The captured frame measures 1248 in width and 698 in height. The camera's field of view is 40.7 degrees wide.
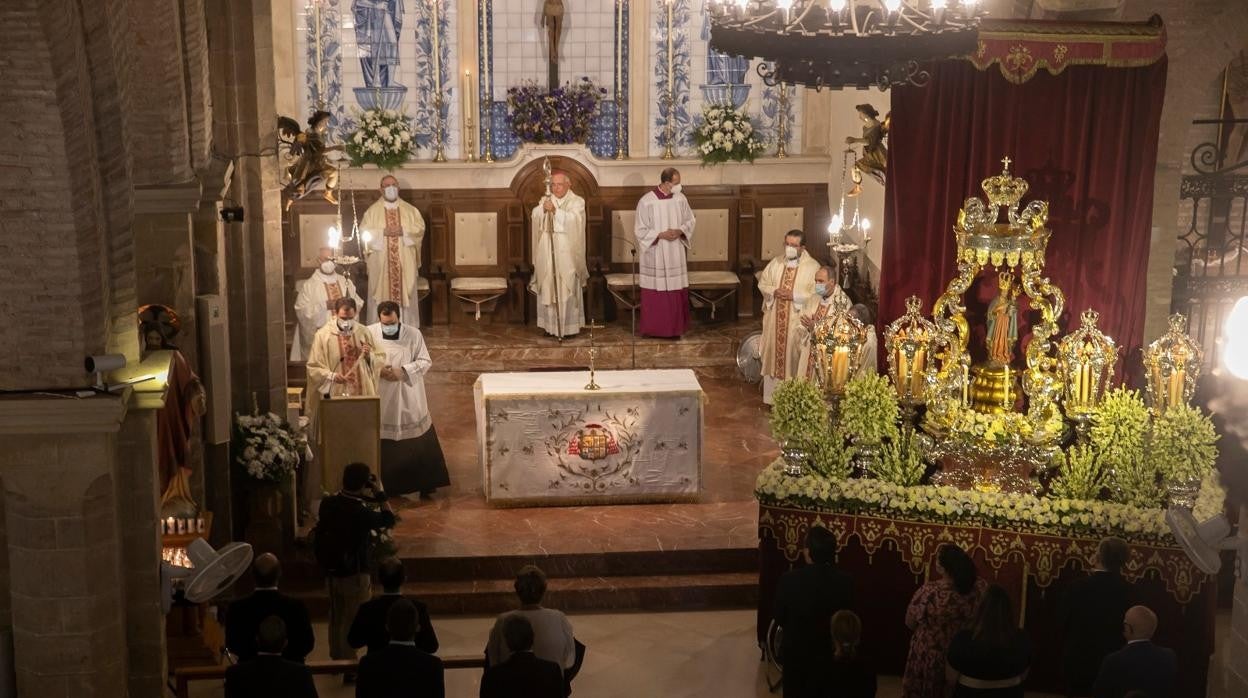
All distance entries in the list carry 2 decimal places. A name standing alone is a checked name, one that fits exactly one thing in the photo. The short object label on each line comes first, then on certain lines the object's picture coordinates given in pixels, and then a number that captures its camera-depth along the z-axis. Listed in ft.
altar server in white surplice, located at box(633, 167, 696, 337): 57.57
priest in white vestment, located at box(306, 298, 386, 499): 40.83
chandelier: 25.18
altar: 41.11
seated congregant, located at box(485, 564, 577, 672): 27.09
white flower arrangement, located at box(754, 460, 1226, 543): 33.14
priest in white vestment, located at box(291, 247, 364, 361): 49.78
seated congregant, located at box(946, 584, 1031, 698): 27.04
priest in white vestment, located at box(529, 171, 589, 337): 57.93
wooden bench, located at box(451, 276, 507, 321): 58.85
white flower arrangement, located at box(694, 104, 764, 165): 60.34
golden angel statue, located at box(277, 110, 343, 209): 43.68
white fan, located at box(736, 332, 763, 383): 53.56
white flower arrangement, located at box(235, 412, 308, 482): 37.78
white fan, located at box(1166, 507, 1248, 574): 28.40
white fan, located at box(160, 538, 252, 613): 27.73
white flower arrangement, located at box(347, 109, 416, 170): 58.85
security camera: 25.66
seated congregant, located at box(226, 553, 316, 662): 27.63
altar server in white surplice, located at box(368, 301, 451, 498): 41.57
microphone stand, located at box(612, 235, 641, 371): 55.57
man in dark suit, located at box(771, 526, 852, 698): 29.40
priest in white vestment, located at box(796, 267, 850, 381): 48.93
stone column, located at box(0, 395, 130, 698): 25.79
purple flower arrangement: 60.13
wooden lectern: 39.29
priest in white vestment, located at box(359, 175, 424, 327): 56.75
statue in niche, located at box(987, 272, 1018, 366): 35.96
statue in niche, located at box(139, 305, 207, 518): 31.76
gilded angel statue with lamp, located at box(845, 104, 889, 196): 38.99
